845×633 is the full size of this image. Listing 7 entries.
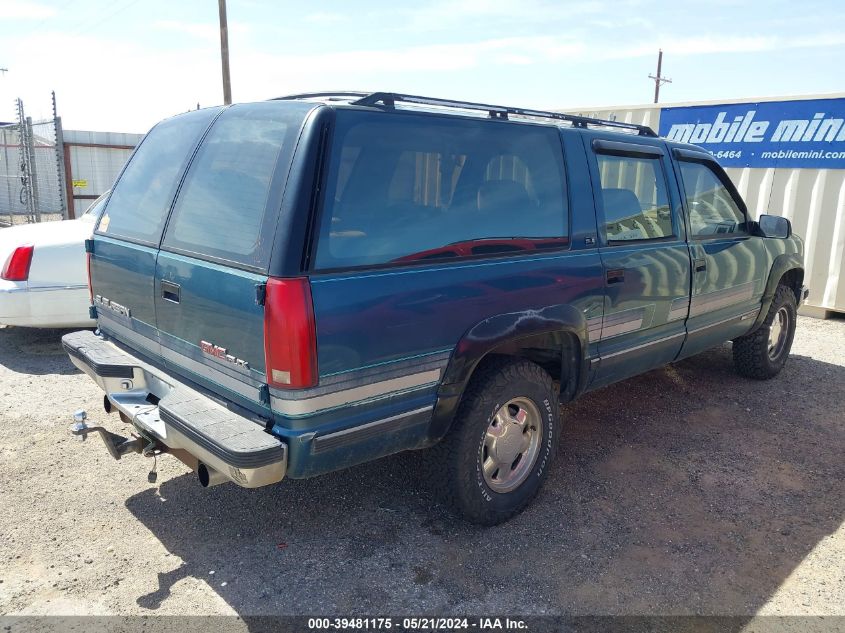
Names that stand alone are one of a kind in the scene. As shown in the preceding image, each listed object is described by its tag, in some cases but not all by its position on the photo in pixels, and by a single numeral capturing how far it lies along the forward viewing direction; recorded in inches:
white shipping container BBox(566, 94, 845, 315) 321.1
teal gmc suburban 97.5
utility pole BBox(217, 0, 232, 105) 613.6
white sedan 220.2
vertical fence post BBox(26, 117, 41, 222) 474.3
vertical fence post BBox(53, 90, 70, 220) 448.1
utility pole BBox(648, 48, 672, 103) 1457.9
